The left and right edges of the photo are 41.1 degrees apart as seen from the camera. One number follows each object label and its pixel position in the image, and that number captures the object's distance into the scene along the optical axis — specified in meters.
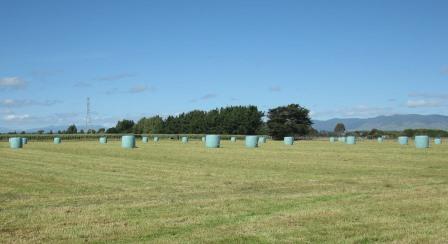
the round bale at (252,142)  53.41
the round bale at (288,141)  67.38
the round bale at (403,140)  68.12
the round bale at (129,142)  50.24
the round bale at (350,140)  72.61
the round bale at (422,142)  51.92
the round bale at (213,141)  52.25
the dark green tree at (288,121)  126.88
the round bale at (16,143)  49.88
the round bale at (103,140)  73.86
